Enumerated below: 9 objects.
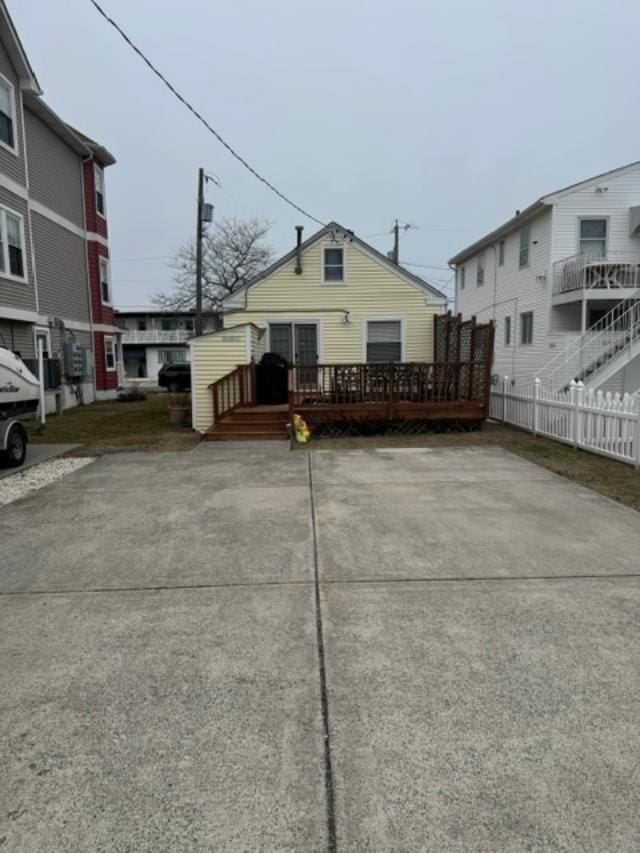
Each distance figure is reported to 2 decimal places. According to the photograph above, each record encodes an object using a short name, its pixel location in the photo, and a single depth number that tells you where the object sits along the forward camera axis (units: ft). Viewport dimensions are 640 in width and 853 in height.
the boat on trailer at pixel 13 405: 25.94
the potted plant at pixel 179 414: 43.05
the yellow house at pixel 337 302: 47.39
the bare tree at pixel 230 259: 119.34
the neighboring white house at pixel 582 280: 50.08
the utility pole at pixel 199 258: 60.59
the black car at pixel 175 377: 93.84
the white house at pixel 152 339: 147.33
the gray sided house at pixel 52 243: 46.88
